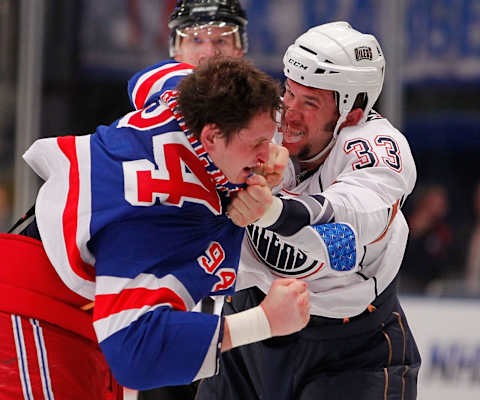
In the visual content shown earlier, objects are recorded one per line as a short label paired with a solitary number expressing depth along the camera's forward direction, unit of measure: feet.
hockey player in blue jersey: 43.37
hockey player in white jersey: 45.34
